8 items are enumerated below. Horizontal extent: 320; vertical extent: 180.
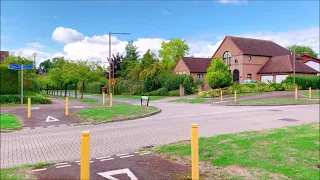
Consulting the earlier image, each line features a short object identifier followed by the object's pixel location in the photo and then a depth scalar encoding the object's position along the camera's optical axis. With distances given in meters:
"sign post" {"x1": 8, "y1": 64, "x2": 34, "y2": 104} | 14.99
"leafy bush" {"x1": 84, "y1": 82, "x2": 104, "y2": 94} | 44.43
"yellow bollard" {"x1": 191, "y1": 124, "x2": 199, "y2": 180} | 3.76
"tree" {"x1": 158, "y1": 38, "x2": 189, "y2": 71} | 52.82
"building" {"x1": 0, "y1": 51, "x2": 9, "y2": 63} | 38.98
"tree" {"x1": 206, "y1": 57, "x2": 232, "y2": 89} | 27.79
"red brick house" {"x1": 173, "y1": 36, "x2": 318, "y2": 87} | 35.60
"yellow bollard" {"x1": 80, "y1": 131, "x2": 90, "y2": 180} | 2.94
